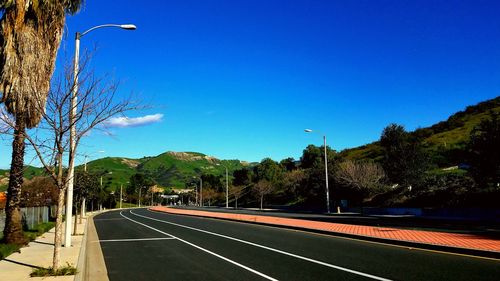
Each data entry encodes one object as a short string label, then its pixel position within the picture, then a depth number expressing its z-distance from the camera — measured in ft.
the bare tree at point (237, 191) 317.63
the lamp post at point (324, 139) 148.25
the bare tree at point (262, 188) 241.82
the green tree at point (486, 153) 93.45
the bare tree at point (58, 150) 33.58
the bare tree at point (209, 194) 404.77
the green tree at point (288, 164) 359.05
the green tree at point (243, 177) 361.77
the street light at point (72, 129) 36.72
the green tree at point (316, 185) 183.93
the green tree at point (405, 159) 143.02
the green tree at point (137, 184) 490.69
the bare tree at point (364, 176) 157.69
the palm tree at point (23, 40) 49.14
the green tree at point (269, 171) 301.90
